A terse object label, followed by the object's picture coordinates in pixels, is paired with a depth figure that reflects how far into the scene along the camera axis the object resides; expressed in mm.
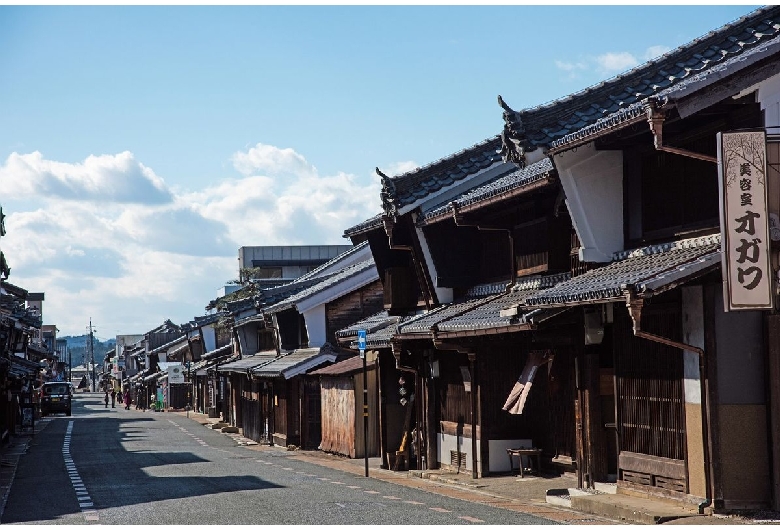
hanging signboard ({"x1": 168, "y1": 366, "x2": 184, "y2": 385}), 85812
